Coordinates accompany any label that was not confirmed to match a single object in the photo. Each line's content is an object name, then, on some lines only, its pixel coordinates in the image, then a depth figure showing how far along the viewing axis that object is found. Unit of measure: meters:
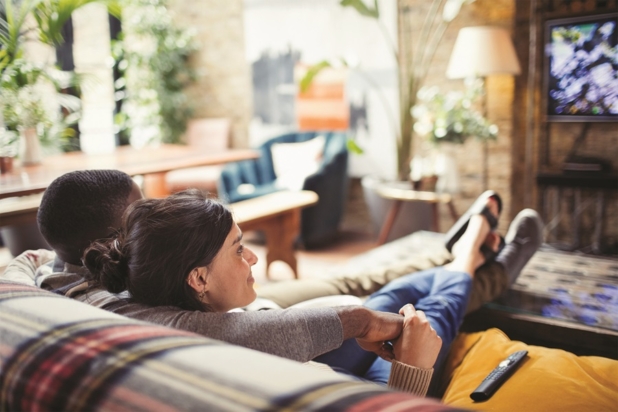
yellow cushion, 1.33
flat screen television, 3.80
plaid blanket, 0.62
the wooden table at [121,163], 3.02
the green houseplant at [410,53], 4.14
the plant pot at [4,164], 3.43
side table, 3.97
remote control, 1.42
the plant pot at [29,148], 3.64
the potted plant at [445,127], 3.93
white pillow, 5.05
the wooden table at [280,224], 3.80
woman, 1.17
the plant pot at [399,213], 4.26
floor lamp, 3.82
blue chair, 4.79
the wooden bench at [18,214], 2.87
